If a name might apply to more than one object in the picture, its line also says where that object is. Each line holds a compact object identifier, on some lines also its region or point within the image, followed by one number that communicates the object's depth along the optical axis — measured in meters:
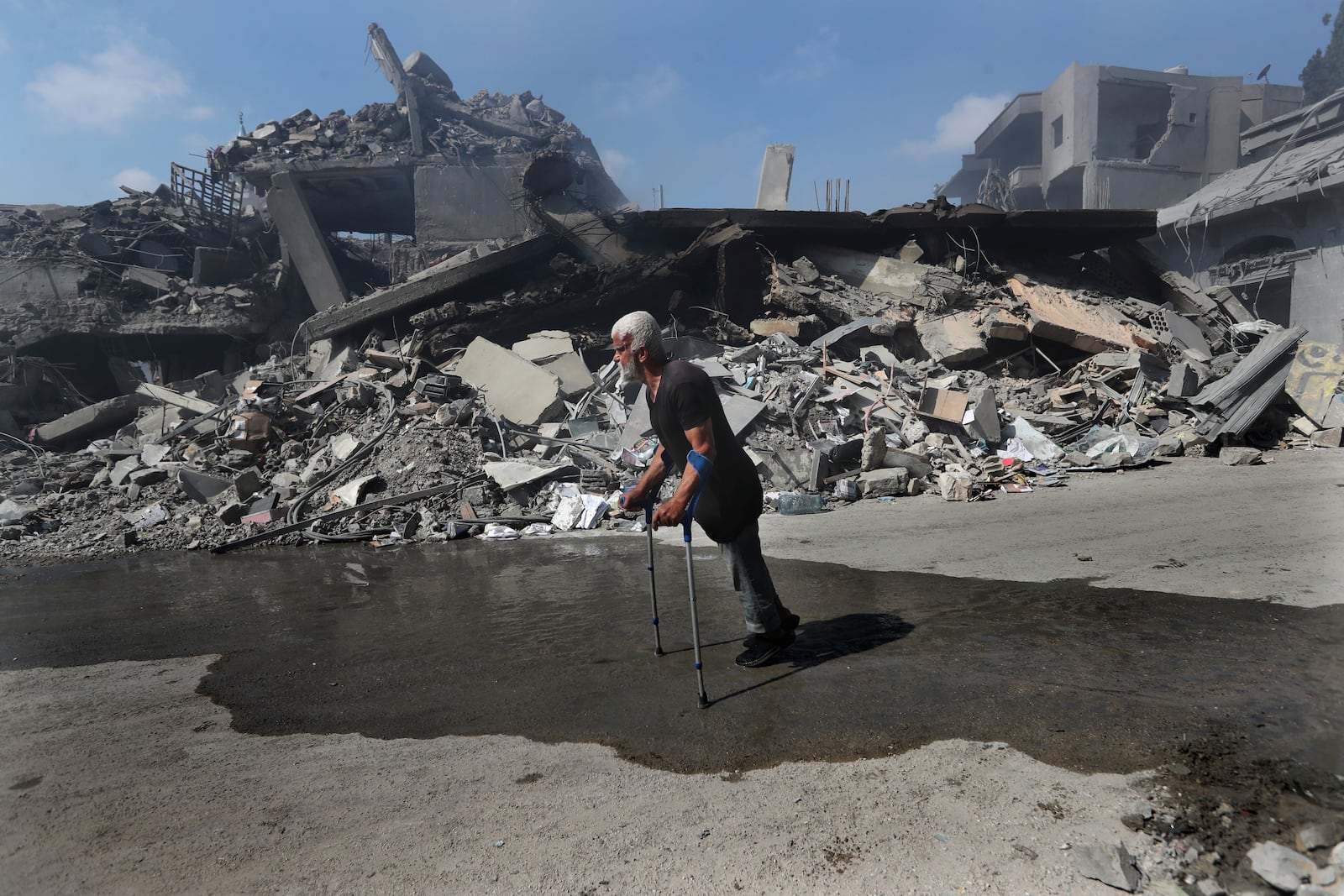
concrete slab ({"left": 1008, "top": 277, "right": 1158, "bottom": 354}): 11.98
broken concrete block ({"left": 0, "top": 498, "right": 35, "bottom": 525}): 9.24
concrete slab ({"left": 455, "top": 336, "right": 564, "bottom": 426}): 10.86
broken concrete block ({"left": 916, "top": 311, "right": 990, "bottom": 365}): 12.05
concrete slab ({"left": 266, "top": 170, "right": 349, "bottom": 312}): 19.80
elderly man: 3.15
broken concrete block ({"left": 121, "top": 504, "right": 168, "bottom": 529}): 8.99
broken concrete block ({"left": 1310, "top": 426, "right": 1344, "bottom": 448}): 8.27
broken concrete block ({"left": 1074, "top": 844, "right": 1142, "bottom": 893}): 1.73
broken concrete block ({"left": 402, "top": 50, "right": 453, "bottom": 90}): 26.30
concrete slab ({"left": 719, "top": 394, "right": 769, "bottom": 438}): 8.70
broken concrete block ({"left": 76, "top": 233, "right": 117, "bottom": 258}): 19.02
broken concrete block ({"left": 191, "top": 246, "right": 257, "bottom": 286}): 19.81
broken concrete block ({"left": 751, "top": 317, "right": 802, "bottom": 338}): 13.25
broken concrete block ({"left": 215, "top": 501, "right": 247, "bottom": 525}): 8.70
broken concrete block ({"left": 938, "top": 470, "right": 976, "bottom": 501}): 7.47
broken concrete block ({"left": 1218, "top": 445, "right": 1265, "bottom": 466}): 7.70
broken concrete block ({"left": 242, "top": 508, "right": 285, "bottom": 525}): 8.56
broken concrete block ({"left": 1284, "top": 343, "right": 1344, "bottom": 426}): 8.78
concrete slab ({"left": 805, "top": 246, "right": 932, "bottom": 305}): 13.97
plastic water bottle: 7.62
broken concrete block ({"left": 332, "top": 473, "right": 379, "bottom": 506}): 8.61
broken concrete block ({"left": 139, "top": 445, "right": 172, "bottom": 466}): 10.77
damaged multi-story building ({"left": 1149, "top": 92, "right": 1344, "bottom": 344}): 19.06
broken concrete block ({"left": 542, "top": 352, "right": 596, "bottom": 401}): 11.69
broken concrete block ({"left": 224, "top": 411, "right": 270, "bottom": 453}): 10.22
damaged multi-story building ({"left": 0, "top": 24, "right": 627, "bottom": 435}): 17.44
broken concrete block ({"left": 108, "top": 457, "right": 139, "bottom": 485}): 10.28
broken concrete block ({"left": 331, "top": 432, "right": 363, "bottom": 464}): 9.65
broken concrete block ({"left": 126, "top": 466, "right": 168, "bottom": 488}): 10.02
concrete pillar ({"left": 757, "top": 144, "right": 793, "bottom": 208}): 18.23
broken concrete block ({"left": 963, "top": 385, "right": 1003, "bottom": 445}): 9.09
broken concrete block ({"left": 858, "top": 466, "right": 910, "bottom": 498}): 7.92
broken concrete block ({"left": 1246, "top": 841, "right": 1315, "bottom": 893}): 1.67
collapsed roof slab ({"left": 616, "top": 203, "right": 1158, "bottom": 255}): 14.47
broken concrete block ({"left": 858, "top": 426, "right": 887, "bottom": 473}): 8.28
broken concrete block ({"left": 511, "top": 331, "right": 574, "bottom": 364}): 12.86
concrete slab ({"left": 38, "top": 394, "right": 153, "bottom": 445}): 14.34
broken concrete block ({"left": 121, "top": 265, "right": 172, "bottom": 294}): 18.78
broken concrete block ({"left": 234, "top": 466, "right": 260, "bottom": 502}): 9.17
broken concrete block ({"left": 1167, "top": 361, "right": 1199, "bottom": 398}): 9.70
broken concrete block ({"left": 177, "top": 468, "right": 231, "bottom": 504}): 9.49
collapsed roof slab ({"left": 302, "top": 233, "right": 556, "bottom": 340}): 14.38
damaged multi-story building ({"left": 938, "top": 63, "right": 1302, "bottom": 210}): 29.38
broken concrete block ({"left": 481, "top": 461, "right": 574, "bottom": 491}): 8.52
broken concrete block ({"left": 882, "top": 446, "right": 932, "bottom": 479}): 8.23
